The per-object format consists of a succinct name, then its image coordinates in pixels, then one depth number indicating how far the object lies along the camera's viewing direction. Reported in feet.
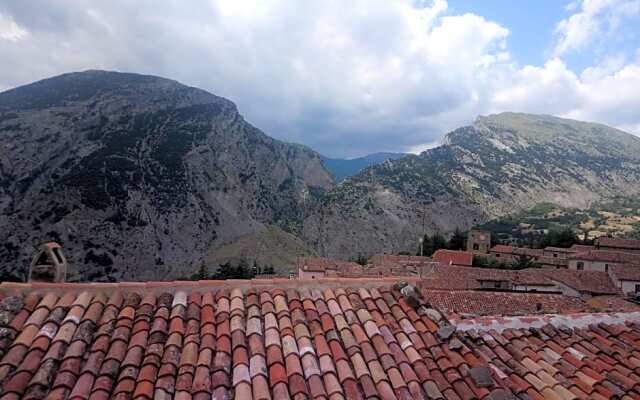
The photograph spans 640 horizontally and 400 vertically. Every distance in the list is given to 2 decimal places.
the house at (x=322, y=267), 142.18
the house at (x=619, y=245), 171.53
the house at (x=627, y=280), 125.90
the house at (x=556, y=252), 182.51
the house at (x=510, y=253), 184.65
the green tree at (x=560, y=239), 210.79
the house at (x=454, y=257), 166.09
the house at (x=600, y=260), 148.88
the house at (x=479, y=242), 205.57
